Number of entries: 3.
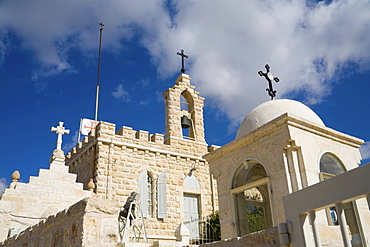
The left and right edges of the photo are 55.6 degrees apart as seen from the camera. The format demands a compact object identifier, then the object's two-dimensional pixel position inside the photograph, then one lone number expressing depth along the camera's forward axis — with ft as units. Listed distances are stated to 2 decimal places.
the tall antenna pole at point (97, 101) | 63.36
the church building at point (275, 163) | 21.48
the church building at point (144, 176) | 33.83
